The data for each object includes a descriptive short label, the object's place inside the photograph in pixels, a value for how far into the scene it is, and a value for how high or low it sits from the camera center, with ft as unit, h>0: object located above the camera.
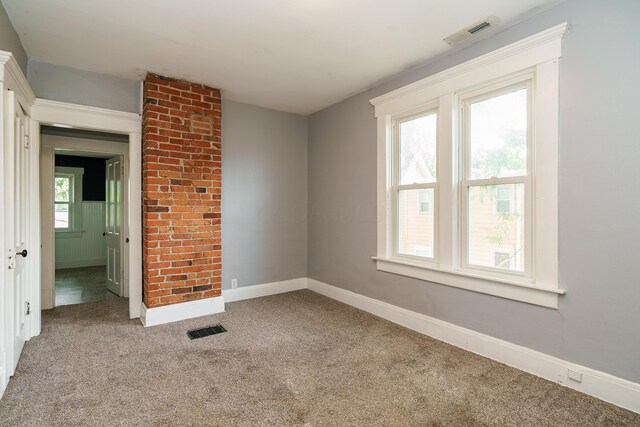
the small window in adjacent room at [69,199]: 23.12 +0.98
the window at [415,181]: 10.87 +1.09
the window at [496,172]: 8.47 +1.12
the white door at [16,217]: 7.51 -0.12
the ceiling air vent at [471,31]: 8.17 +4.86
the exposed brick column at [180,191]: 11.48 +0.81
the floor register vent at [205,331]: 10.44 -3.98
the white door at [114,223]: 15.28 -0.54
